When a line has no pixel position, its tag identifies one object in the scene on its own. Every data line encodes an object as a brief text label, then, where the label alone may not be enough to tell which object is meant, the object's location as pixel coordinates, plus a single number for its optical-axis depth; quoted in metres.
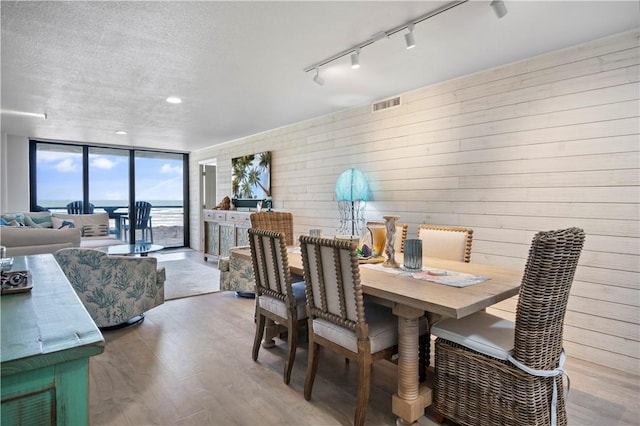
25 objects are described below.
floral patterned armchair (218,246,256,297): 4.21
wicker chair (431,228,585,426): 1.55
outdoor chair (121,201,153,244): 7.93
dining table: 1.62
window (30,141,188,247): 6.97
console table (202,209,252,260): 5.94
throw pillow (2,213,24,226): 5.04
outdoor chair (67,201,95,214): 7.18
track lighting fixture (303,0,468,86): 2.13
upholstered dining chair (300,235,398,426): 1.86
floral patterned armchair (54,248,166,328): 2.99
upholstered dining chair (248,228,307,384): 2.33
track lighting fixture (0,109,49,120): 4.58
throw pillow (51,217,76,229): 5.52
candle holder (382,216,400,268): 2.39
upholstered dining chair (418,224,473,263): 2.69
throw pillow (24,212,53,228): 5.73
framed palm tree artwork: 5.89
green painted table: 0.65
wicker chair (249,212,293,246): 3.80
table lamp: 3.90
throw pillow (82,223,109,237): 6.40
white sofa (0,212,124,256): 3.84
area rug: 4.56
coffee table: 4.68
